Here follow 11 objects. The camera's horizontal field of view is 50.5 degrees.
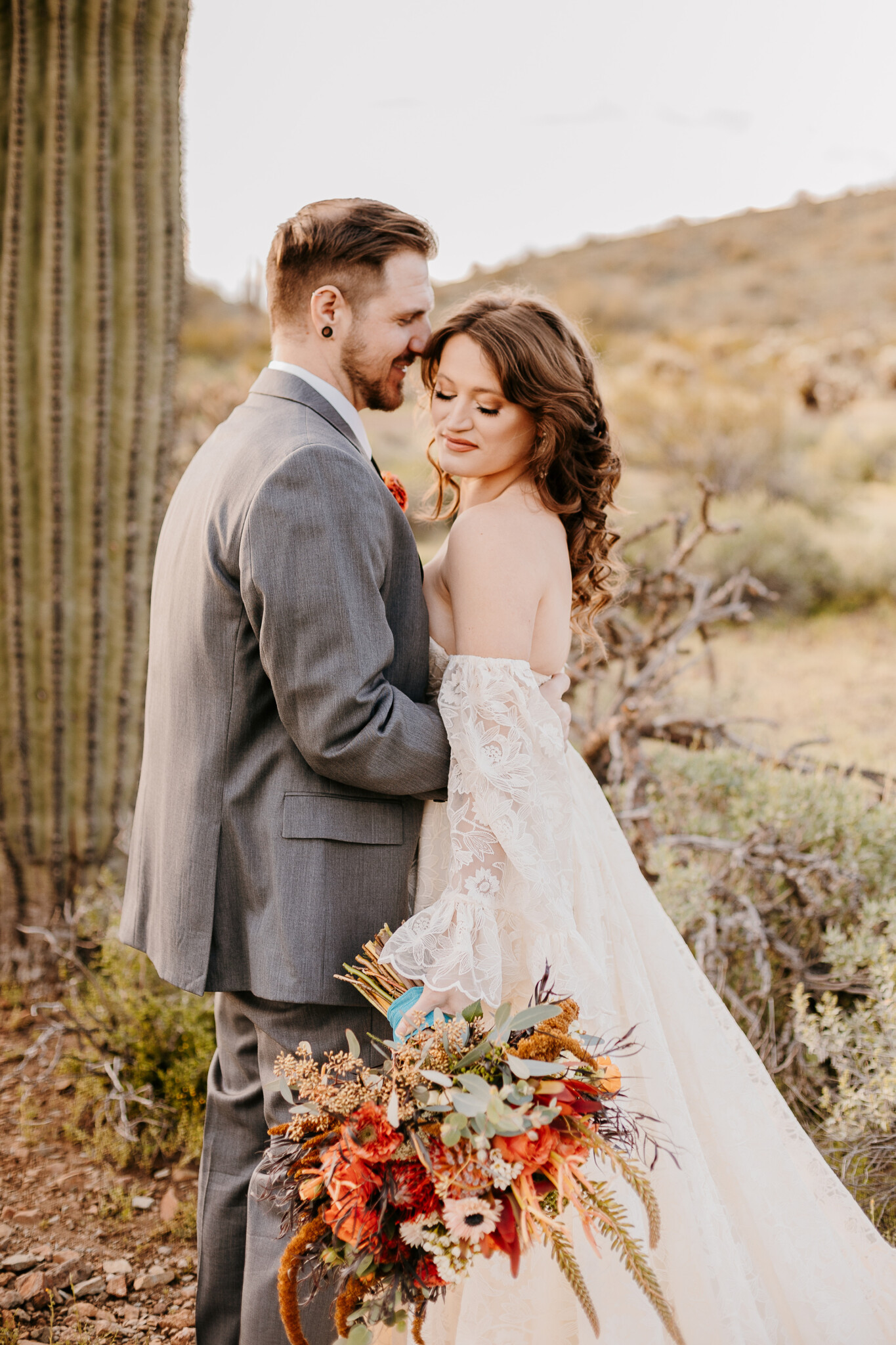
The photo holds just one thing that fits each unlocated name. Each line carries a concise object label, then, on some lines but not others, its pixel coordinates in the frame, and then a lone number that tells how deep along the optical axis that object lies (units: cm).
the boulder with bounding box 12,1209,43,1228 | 268
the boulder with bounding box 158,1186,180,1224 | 272
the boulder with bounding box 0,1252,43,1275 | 249
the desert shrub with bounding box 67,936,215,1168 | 297
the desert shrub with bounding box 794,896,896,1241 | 257
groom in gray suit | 167
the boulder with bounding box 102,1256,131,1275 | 252
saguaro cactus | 344
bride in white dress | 179
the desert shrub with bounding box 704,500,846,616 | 912
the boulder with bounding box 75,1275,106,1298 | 244
